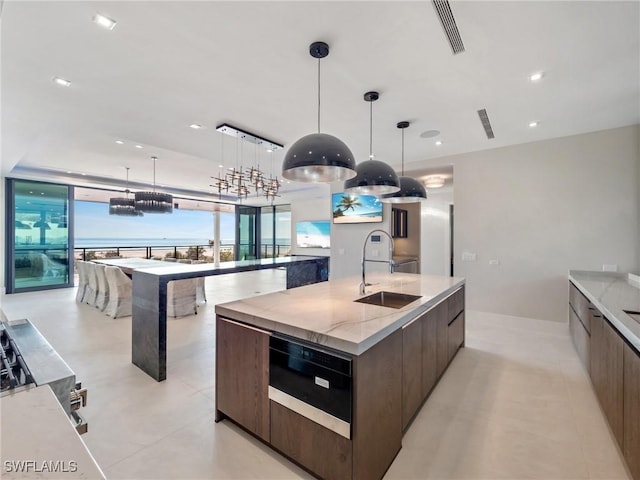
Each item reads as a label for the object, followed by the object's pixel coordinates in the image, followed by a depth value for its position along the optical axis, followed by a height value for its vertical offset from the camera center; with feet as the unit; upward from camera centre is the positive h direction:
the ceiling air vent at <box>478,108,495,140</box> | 11.62 +5.15
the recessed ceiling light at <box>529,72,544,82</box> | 8.90 +5.13
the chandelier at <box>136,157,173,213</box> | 18.56 +2.38
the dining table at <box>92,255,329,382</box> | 9.34 -2.44
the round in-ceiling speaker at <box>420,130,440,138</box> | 13.56 +5.11
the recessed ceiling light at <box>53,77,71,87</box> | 9.02 +4.92
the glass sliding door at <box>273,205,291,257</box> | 39.96 +1.49
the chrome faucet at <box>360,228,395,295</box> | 8.64 -1.37
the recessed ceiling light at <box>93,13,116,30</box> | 6.54 +4.97
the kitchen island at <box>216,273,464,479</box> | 4.83 -2.61
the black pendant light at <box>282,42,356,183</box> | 6.45 +1.97
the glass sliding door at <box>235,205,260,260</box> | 42.63 +1.40
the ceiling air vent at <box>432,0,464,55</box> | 6.31 +5.11
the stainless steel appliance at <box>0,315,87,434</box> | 2.73 -1.34
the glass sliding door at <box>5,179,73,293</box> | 22.67 +0.17
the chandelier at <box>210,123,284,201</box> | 13.28 +3.62
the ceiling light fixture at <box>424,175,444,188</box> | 20.58 +4.31
